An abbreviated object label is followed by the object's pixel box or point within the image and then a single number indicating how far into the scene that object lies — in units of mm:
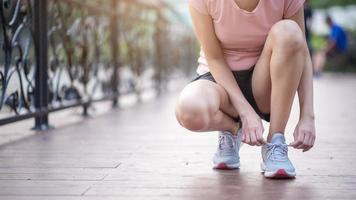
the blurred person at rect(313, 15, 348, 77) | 14867
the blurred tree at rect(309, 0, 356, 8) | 20734
